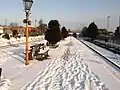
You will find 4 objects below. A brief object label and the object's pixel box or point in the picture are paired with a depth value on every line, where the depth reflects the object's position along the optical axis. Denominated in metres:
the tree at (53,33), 12.47
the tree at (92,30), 33.75
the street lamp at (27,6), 6.27
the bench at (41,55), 7.49
